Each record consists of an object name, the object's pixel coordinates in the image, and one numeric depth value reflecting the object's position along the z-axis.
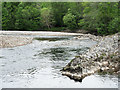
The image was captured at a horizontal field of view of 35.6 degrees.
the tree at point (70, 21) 61.16
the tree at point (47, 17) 63.90
